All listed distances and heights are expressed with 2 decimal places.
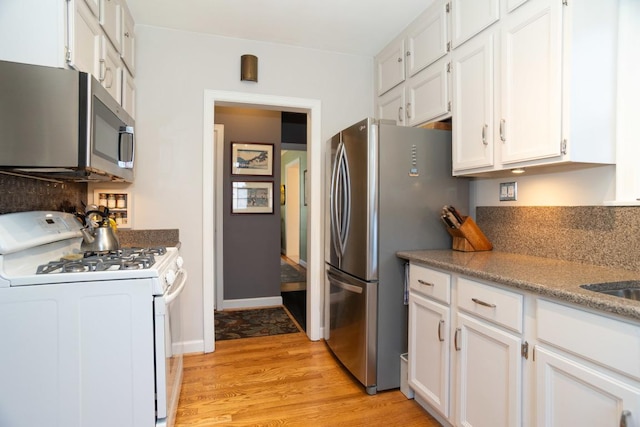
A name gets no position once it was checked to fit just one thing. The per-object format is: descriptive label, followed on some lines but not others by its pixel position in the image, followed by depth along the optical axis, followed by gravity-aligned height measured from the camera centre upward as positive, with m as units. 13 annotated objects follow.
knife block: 2.06 -0.15
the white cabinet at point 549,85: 1.44 +0.58
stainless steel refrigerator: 2.10 -0.06
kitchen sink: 1.23 -0.28
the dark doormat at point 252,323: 3.09 -1.10
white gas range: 1.28 -0.51
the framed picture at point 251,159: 3.83 +0.59
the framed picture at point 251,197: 3.86 +0.16
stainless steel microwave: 1.28 +0.35
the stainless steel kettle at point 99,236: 1.85 -0.14
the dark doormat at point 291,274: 5.42 -1.08
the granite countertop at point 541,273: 1.01 -0.25
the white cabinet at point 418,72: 2.17 +1.01
